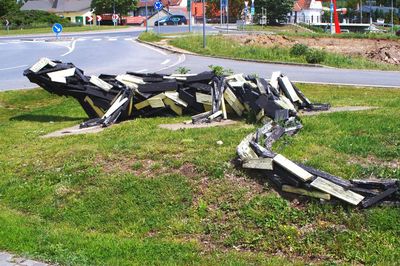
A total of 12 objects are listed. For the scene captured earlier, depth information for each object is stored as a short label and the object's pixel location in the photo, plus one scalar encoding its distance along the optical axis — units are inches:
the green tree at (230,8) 3892.7
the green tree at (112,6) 3759.8
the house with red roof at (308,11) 4468.5
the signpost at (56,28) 1907.0
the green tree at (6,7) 3858.8
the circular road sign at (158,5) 1734.6
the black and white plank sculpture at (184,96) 359.9
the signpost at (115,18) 3296.8
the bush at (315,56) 1096.8
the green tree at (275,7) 3191.4
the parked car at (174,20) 3257.9
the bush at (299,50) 1166.7
